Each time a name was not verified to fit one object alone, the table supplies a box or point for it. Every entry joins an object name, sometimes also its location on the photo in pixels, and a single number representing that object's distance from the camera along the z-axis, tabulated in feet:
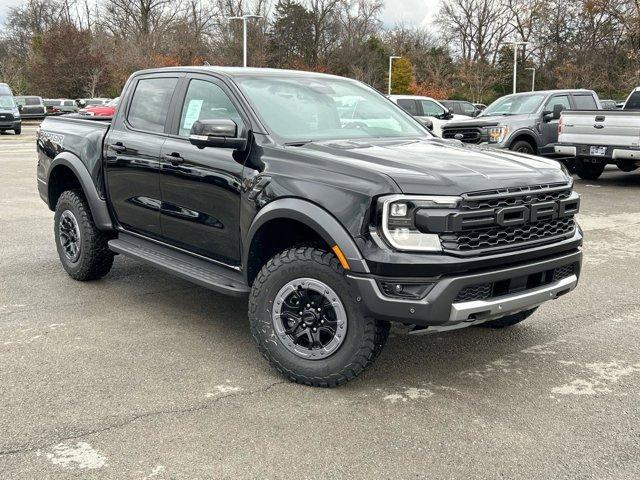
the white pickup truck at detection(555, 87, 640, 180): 38.58
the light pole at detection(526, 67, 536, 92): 177.31
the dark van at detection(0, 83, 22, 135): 94.27
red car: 95.35
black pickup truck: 11.38
